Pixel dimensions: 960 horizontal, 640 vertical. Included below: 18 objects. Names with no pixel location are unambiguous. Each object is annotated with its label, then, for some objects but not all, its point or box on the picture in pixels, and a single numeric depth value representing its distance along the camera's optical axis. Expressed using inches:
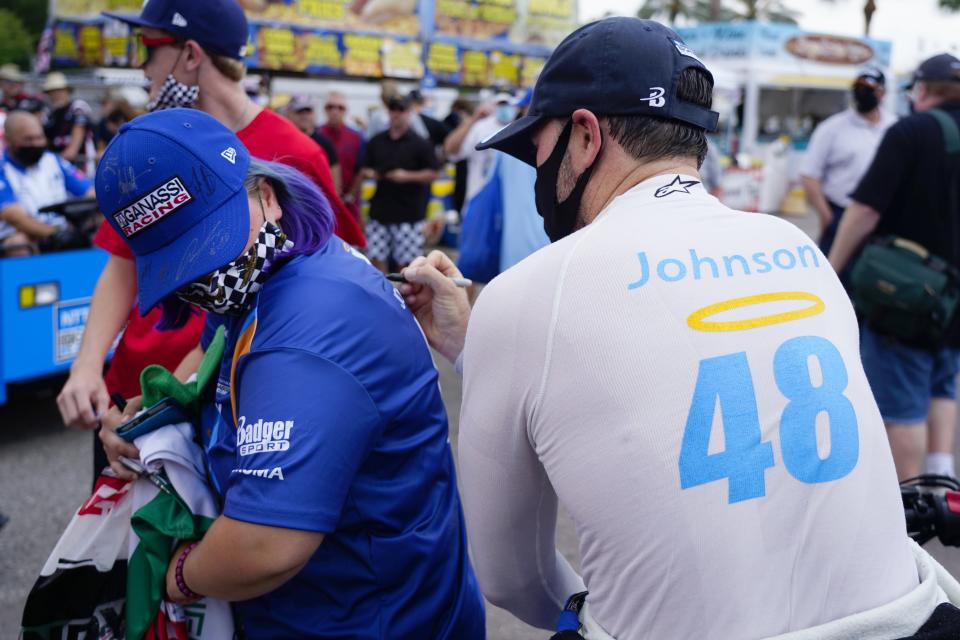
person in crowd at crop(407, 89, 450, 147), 394.6
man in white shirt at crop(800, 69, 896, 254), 226.4
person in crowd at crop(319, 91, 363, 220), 389.7
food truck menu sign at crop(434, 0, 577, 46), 807.7
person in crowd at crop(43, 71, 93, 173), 481.4
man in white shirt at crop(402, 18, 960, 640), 45.7
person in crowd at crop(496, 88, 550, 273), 161.3
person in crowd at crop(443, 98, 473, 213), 446.4
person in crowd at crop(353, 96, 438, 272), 338.3
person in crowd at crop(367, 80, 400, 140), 366.4
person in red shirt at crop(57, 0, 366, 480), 102.1
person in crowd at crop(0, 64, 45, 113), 516.8
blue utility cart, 199.0
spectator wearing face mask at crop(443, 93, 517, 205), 316.2
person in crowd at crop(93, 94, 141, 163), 502.3
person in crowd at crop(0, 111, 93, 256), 220.1
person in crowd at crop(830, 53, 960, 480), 144.6
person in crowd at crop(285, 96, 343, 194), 350.0
